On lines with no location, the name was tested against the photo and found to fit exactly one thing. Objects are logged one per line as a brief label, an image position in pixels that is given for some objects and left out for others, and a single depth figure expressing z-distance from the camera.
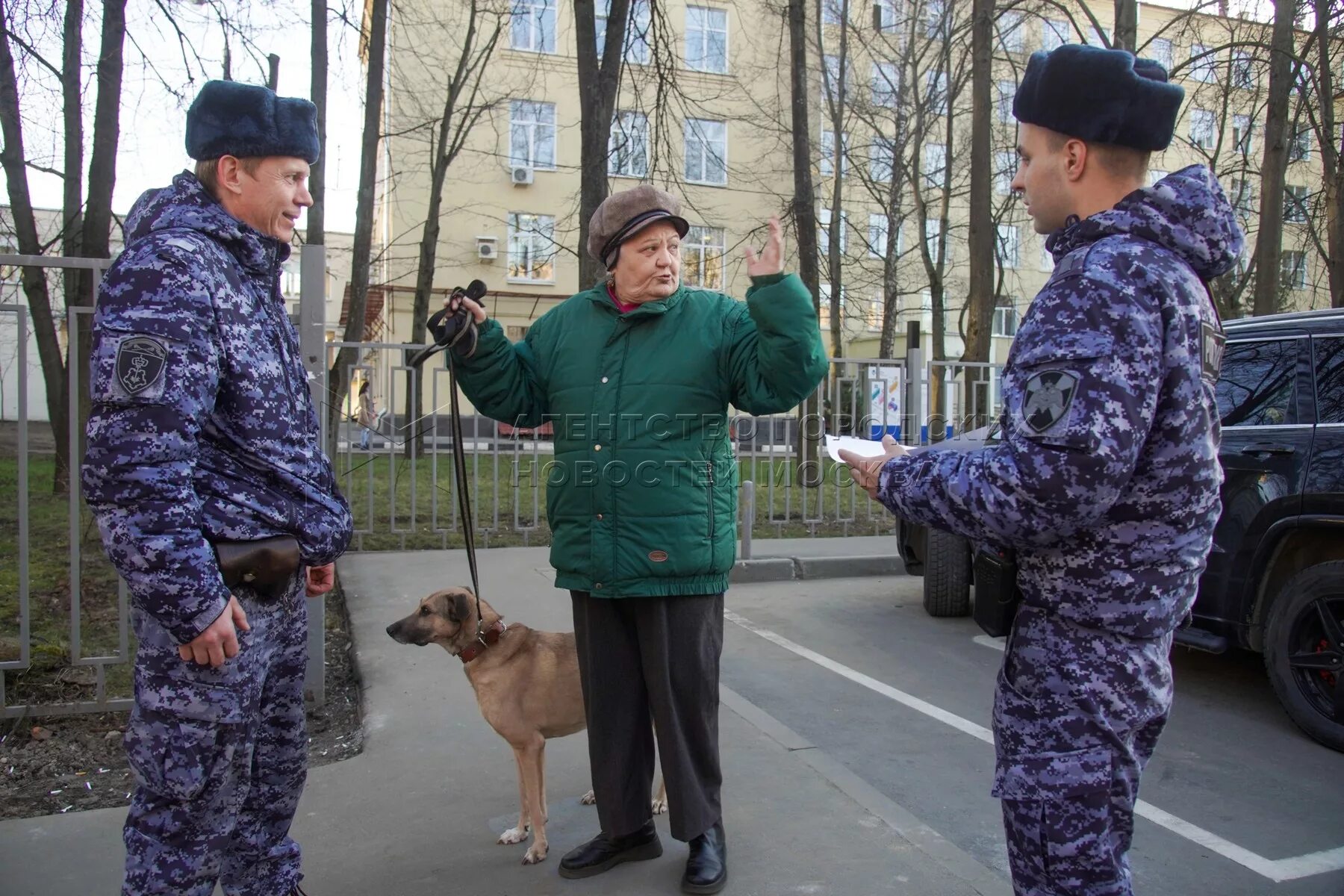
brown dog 3.28
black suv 4.46
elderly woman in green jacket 2.88
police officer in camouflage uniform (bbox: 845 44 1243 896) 1.71
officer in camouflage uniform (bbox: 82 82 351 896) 2.03
